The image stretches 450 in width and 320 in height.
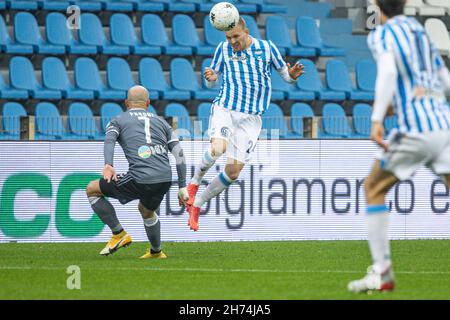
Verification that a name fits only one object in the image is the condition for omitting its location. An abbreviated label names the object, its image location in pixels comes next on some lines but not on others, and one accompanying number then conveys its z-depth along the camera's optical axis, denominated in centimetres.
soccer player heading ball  1177
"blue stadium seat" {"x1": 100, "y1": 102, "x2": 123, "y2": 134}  1672
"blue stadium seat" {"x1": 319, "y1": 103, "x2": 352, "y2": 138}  1692
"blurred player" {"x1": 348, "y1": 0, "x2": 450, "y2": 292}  715
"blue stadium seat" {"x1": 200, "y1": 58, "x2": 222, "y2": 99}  1791
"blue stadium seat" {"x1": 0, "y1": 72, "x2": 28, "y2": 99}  1670
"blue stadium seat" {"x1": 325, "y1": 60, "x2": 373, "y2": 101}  1911
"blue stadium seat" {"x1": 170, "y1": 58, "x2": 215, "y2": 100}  1797
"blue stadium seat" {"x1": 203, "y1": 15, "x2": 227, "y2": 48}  1895
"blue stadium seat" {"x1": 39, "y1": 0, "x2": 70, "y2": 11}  1835
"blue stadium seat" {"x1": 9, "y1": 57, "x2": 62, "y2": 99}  1694
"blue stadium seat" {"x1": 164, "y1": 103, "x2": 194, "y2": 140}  1398
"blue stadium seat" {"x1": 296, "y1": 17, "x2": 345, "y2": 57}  1972
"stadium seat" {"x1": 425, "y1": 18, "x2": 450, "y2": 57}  2082
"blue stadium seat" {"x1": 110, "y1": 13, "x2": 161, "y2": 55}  1831
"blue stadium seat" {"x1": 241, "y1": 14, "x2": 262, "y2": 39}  1883
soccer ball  1148
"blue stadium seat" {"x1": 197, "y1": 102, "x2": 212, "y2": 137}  1728
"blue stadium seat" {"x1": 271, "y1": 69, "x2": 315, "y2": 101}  1831
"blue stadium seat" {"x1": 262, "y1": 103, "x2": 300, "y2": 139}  1468
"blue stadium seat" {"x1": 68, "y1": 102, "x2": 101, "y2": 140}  1519
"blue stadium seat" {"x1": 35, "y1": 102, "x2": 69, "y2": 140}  1482
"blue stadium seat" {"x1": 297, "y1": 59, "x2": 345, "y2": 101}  1881
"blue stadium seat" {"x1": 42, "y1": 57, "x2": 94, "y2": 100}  1714
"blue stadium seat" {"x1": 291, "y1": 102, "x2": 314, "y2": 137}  1805
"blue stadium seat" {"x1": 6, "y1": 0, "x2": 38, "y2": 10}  1822
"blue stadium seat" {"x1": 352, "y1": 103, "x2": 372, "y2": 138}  1612
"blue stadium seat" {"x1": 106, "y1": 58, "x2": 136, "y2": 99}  1762
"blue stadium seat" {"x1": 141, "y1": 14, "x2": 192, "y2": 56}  1852
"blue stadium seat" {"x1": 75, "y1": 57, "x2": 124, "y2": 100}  1733
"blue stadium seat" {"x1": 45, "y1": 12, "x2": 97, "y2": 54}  1788
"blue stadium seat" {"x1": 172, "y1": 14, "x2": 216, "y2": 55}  1880
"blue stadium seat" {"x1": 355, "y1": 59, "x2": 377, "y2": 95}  1959
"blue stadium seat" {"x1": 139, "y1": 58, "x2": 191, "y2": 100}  1764
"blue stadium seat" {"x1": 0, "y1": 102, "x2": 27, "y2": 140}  1431
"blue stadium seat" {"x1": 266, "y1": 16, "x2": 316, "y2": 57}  1914
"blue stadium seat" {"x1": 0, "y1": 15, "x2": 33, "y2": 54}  1748
